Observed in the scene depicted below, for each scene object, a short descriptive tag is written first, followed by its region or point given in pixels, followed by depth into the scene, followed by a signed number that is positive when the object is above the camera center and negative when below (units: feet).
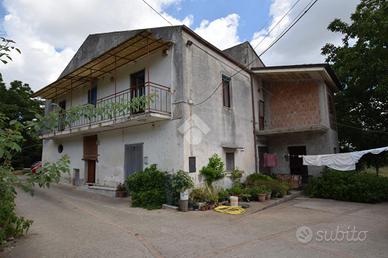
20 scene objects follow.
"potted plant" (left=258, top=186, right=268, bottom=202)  35.40 -4.06
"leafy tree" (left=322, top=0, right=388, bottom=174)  45.27 +15.59
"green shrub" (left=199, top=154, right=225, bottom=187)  34.73 -0.84
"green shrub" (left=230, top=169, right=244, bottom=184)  40.24 -1.91
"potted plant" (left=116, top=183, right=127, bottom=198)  38.19 -3.74
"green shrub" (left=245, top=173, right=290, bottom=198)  38.34 -3.09
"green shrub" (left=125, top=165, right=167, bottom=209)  31.65 -2.76
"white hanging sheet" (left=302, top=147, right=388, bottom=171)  35.65 +0.22
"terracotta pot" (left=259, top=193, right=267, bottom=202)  35.37 -4.53
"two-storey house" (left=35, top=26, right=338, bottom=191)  34.22 +8.81
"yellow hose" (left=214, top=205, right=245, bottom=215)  28.99 -5.17
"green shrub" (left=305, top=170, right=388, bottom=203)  36.40 -3.60
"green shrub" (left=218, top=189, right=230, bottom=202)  34.42 -4.13
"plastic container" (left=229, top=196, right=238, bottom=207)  31.36 -4.44
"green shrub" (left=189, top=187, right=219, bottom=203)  31.71 -3.85
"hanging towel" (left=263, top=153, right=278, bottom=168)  48.08 +0.49
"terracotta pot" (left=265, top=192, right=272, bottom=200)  36.41 -4.52
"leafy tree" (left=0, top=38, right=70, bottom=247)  9.95 +0.04
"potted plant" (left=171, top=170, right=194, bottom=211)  29.55 -2.37
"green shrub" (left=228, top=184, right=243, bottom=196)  36.58 -3.81
